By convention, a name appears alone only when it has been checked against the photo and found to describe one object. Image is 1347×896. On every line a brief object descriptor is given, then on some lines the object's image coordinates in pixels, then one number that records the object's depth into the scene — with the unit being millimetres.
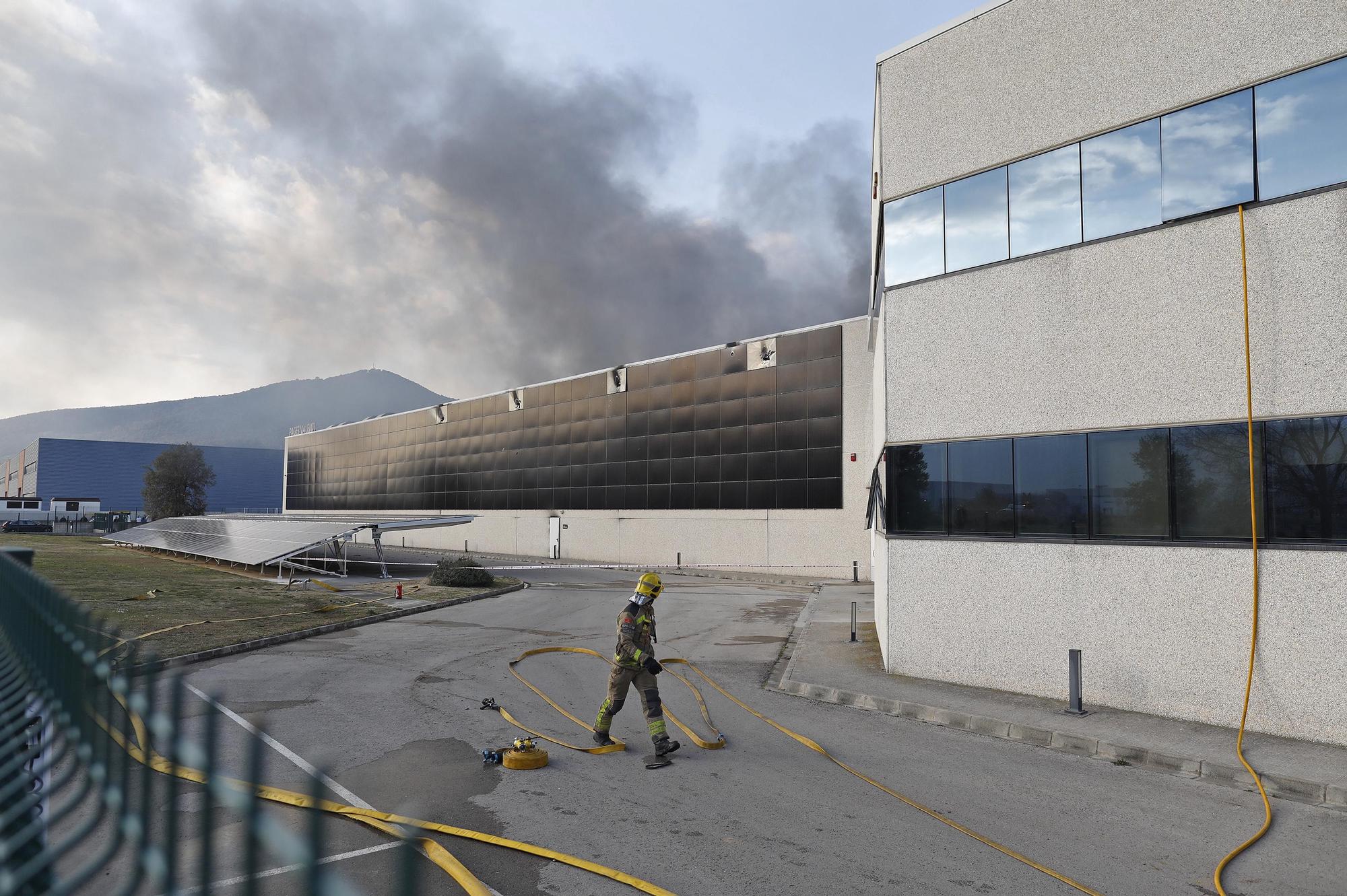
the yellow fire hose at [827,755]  5977
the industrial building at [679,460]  35594
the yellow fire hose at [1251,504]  9175
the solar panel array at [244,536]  29266
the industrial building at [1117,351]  9617
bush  28234
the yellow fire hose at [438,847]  5438
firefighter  8672
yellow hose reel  8078
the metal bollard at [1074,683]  10484
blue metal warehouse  114500
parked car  72938
